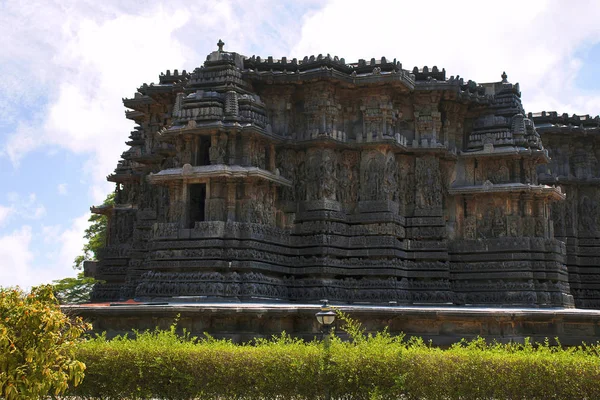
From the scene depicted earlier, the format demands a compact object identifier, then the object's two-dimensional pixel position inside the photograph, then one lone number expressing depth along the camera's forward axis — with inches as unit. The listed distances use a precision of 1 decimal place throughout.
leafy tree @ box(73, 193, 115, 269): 2255.2
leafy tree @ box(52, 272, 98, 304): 2272.4
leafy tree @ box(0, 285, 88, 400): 495.8
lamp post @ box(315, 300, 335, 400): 603.2
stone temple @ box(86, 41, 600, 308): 1133.7
